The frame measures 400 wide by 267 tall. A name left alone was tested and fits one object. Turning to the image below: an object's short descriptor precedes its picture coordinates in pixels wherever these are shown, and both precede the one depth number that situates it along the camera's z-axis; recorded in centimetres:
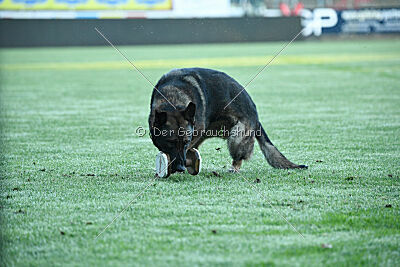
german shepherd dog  1070
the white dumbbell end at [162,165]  1080
